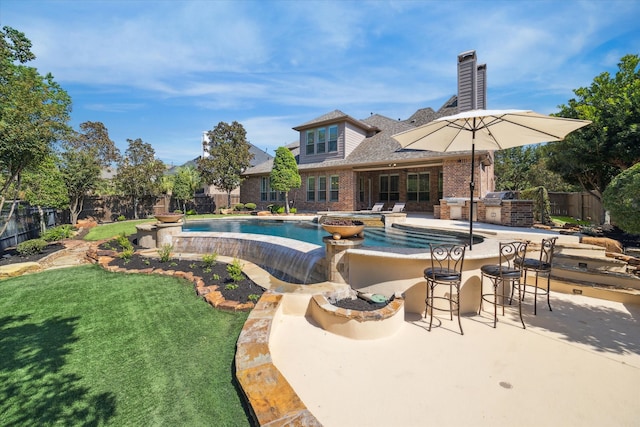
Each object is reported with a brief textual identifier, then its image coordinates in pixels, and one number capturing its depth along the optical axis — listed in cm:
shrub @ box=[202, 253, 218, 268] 604
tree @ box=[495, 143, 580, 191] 2861
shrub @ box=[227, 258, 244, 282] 513
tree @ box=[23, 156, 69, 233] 1108
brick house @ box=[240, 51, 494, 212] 1590
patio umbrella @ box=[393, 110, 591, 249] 402
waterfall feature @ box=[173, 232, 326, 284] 554
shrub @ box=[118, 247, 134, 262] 677
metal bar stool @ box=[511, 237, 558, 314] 376
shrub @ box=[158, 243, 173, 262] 659
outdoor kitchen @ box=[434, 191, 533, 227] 1006
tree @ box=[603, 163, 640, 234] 498
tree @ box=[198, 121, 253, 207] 2221
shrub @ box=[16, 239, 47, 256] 760
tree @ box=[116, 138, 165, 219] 1973
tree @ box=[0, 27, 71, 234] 634
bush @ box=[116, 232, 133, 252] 760
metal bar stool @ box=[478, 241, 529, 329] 351
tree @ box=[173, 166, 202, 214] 2209
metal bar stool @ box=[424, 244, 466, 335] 339
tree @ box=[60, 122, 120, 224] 1576
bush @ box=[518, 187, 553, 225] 1198
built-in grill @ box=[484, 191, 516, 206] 1065
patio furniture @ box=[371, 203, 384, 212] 1698
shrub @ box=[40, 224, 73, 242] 958
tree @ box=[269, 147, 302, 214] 1867
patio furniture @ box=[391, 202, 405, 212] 1524
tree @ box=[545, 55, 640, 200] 1065
